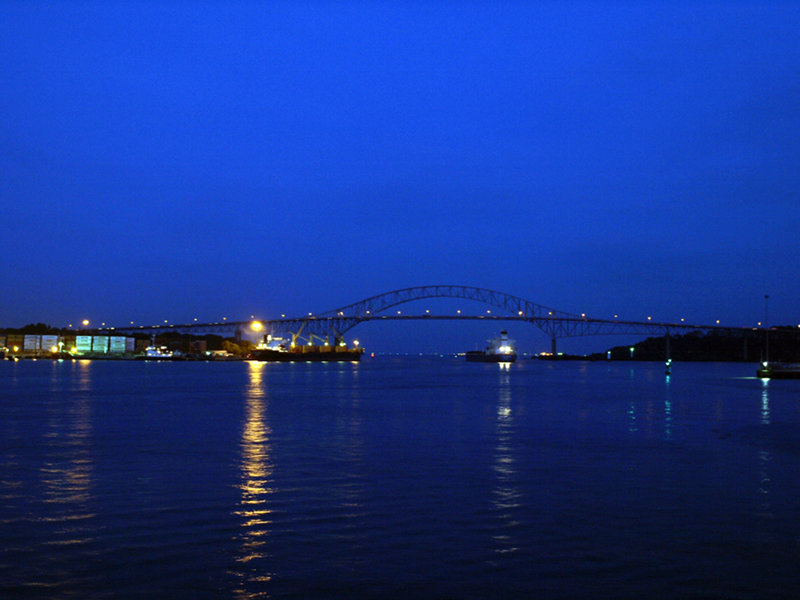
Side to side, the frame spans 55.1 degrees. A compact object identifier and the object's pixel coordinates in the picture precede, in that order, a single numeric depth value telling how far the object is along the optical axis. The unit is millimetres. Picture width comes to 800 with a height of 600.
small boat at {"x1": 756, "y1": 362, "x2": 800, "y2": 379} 76781
